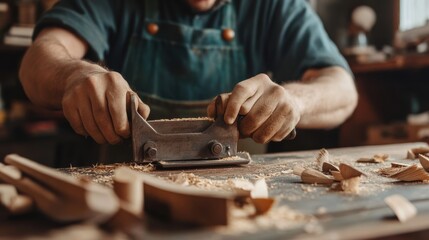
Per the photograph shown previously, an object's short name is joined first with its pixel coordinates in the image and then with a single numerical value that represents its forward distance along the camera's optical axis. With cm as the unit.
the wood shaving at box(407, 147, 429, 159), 120
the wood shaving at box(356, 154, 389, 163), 114
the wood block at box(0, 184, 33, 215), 62
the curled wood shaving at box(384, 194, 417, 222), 62
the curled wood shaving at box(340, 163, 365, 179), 83
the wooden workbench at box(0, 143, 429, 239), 54
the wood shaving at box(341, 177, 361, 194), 78
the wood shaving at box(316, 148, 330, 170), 111
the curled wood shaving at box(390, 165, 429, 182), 88
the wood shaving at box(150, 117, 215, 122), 102
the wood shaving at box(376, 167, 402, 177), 94
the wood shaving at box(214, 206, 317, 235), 57
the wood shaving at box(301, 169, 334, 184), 86
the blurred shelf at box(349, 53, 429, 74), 240
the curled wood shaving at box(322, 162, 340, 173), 96
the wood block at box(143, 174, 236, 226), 56
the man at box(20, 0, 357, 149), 148
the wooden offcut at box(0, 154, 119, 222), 53
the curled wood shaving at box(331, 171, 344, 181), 86
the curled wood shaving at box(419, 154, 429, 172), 96
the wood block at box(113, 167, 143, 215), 60
